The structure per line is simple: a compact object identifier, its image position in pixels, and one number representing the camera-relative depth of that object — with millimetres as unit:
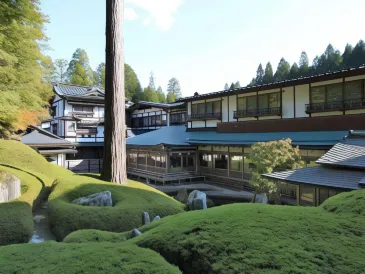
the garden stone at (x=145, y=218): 5779
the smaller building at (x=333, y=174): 7809
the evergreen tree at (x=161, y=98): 51562
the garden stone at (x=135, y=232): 3701
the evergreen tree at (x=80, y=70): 41938
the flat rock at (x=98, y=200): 7512
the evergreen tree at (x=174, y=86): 75438
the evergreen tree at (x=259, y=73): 59172
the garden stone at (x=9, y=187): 6504
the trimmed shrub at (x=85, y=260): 2291
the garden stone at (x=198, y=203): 6207
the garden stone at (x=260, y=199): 9736
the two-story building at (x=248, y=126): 14195
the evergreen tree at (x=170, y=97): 55969
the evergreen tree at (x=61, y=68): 50681
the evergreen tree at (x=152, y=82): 68500
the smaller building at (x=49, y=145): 18375
